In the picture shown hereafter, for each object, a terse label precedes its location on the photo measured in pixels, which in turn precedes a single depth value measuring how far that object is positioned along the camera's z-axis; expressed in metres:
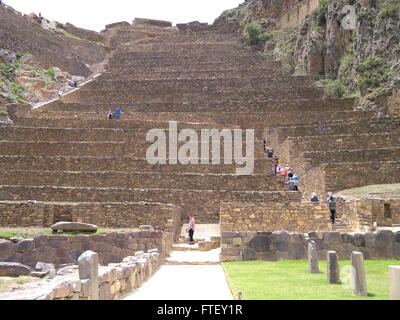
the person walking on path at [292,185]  23.28
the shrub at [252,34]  59.72
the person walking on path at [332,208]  19.83
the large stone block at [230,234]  13.53
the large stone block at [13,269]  13.76
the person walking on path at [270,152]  29.59
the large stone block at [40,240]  14.77
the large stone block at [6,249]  14.39
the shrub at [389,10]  33.22
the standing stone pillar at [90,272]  6.93
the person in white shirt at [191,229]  18.98
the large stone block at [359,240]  12.63
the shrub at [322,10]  45.50
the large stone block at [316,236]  12.77
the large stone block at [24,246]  14.59
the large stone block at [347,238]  12.74
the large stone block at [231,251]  13.51
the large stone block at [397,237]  12.35
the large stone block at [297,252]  12.83
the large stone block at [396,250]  12.29
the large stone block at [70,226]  15.45
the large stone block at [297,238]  12.85
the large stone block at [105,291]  7.40
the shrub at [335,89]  39.09
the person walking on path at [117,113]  34.94
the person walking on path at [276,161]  27.62
